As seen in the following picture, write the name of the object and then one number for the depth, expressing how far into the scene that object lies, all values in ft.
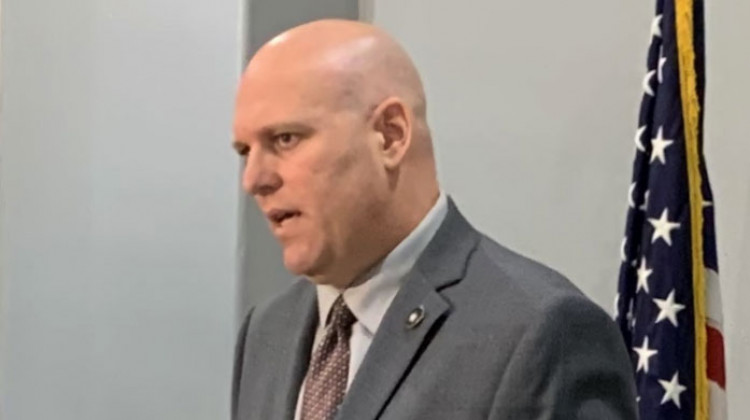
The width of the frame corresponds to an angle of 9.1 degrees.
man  13.70
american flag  15.16
